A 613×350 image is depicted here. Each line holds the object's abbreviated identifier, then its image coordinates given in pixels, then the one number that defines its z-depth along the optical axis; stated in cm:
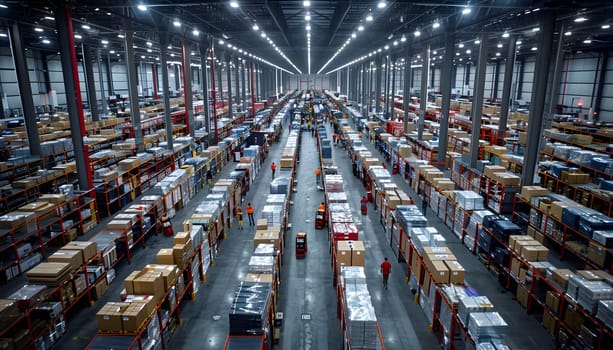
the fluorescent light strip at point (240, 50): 3496
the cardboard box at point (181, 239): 1092
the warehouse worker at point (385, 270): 1152
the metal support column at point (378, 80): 4331
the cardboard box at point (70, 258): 1024
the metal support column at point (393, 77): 3819
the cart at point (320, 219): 1630
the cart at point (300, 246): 1372
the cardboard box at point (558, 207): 1327
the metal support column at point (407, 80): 3069
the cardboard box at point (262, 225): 1334
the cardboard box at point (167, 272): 935
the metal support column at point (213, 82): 3008
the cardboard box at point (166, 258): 1034
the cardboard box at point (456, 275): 941
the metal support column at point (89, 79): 3089
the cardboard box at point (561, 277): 947
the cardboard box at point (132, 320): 766
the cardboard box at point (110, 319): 767
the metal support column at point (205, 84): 2930
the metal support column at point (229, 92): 4091
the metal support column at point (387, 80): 4103
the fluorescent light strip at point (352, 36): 2079
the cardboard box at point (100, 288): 1124
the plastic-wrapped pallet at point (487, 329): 756
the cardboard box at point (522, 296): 1061
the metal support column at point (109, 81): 4751
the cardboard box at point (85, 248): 1077
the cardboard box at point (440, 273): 944
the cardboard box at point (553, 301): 951
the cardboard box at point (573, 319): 879
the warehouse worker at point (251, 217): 1650
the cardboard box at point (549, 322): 955
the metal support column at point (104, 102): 3799
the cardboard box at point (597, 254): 1150
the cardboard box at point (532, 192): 1502
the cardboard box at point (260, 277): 939
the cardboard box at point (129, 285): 880
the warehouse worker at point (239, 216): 1673
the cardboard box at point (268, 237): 1184
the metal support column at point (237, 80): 4427
